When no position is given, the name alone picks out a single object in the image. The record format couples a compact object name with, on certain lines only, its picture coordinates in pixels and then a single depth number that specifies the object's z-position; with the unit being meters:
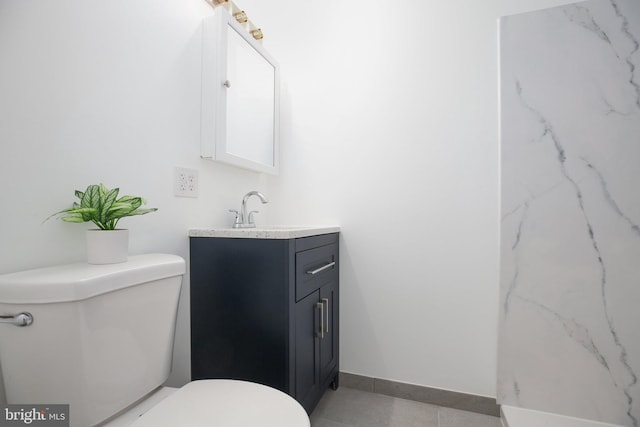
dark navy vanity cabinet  1.08
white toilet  0.62
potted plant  0.79
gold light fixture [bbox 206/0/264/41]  1.37
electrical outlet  1.21
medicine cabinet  1.32
